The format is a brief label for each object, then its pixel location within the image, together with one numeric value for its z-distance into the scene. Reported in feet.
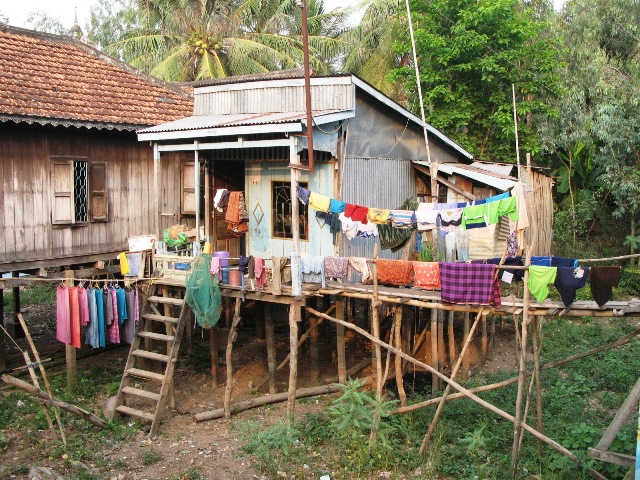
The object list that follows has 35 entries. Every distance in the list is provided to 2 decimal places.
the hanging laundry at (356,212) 40.63
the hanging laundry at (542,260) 35.32
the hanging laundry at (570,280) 32.78
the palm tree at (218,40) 90.99
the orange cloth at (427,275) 37.76
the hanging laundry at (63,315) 43.88
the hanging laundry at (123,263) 46.53
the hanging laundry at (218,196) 47.57
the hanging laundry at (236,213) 47.83
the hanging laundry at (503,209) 36.70
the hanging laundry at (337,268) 40.75
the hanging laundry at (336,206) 40.57
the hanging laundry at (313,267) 40.98
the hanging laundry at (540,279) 33.14
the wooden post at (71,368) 46.98
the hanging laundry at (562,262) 34.86
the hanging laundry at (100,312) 44.42
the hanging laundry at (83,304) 44.04
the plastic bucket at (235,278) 43.06
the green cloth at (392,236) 45.50
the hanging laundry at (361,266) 40.06
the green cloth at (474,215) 38.01
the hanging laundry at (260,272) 41.65
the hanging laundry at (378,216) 40.60
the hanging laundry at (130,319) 45.55
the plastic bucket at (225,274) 43.60
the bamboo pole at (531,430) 32.17
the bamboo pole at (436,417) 35.41
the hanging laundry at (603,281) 31.71
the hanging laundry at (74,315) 43.88
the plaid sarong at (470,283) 34.91
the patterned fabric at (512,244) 41.16
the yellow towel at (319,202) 40.68
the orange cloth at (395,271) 39.22
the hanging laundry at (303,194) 41.09
